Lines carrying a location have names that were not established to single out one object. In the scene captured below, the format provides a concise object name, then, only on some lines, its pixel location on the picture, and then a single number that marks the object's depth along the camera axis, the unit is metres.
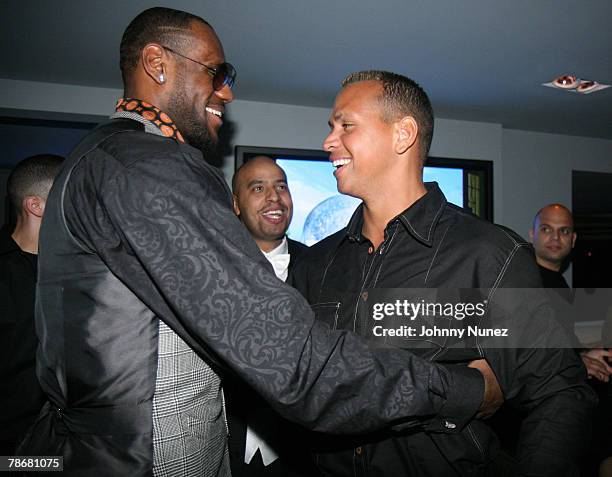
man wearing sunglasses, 1.01
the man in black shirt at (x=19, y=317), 2.42
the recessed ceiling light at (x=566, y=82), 4.34
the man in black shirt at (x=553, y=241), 4.31
